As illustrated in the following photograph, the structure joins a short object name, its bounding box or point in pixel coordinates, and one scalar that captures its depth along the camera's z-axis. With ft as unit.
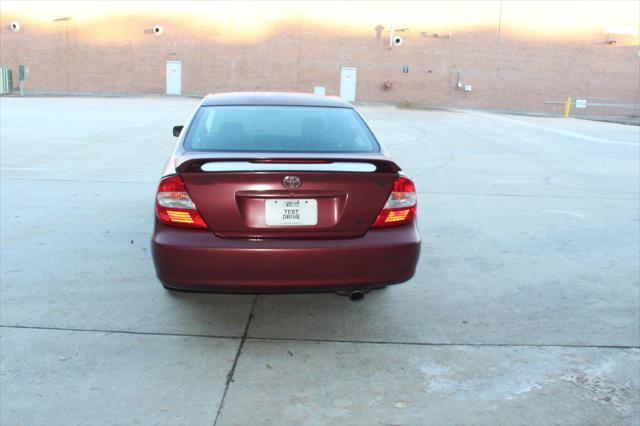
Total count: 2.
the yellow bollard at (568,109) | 117.33
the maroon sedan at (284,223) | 11.93
